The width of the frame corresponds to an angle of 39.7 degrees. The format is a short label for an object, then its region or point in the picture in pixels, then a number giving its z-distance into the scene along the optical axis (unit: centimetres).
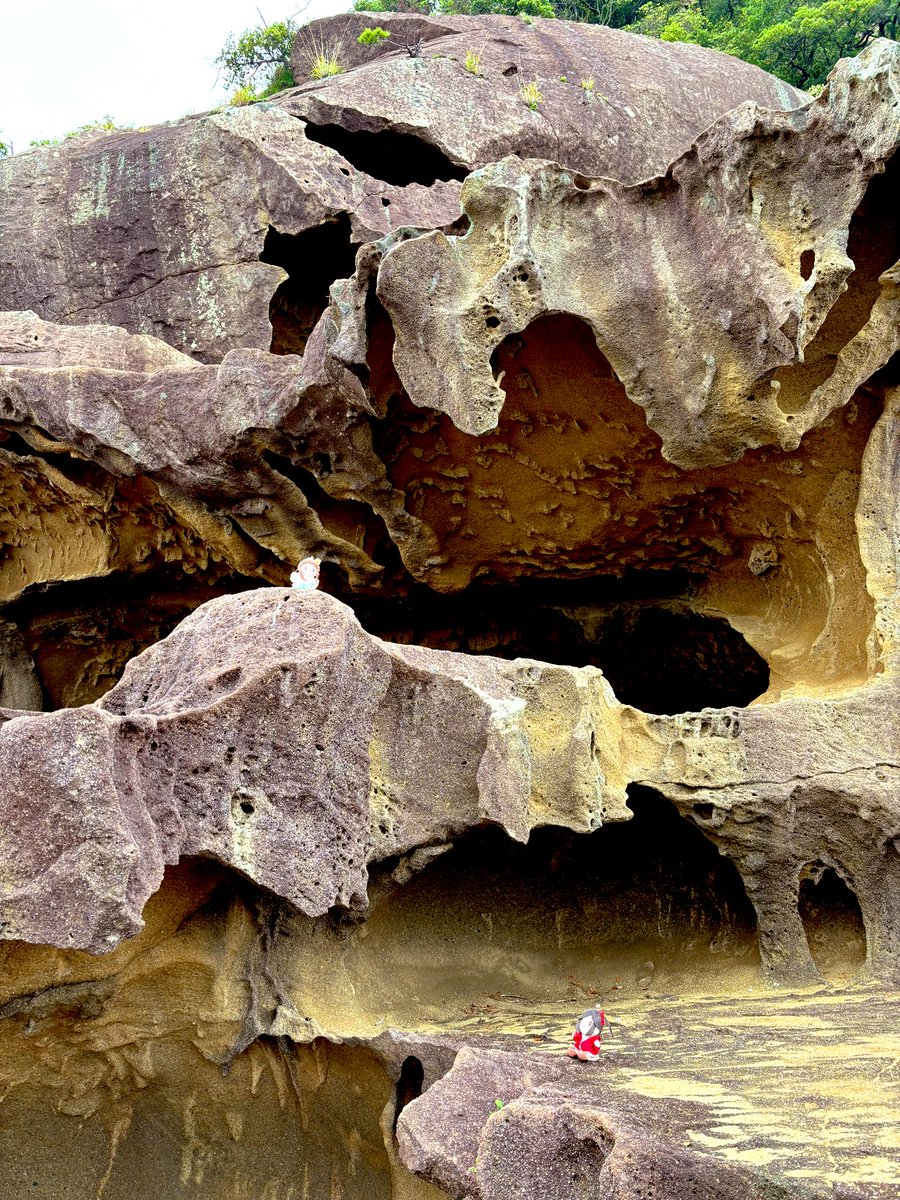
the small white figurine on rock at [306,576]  446
